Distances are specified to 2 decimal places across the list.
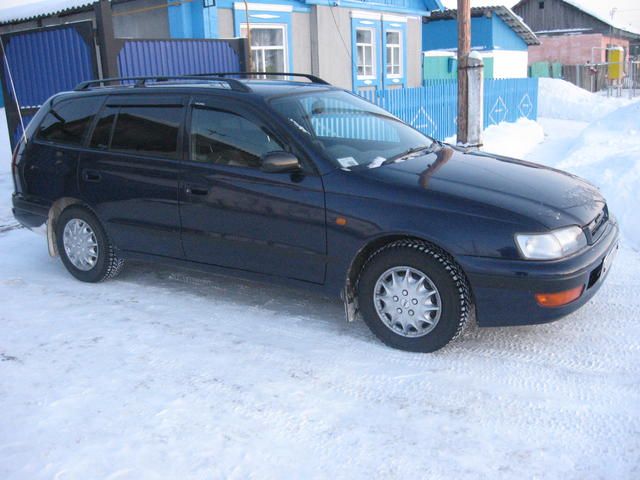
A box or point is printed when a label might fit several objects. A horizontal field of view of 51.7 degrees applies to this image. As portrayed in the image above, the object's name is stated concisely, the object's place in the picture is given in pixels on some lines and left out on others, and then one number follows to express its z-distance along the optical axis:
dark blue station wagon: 3.80
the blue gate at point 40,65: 8.83
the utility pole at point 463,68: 9.51
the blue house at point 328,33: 12.69
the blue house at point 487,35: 27.23
